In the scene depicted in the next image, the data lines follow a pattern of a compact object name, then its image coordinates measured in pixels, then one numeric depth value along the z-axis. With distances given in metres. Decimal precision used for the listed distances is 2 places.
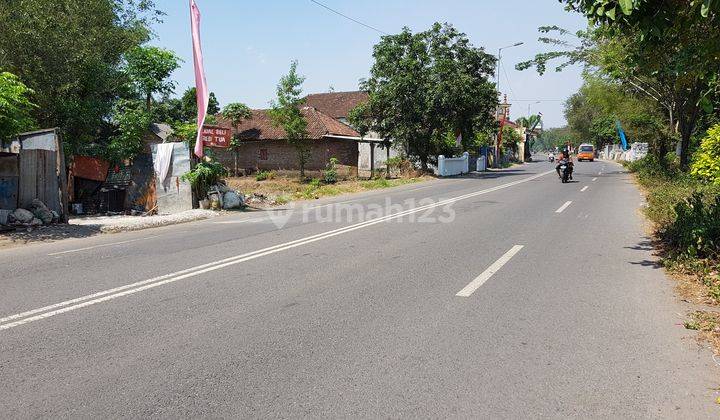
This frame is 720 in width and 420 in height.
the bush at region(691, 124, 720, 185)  15.84
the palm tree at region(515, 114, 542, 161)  85.11
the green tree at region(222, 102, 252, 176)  38.88
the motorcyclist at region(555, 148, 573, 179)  25.10
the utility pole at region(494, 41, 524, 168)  53.69
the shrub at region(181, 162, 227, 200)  16.22
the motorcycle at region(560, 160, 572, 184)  24.98
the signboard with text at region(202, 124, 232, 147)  16.44
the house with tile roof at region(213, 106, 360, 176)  38.93
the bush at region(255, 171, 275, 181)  34.81
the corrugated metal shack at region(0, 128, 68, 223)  12.60
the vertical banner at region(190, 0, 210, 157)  16.16
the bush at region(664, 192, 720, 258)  7.01
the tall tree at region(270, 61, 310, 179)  32.88
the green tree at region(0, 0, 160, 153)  15.21
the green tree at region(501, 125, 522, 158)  65.26
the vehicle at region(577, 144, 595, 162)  67.38
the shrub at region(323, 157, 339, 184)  31.75
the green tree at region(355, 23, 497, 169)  33.03
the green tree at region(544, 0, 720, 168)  5.51
